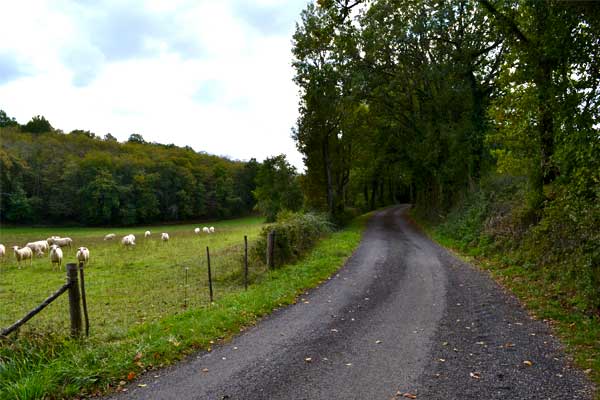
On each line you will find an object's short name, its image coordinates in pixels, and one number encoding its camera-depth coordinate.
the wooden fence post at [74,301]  6.75
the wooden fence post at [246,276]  11.57
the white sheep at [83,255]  20.28
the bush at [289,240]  14.81
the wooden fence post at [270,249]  13.50
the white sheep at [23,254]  20.70
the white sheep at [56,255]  18.95
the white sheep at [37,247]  23.47
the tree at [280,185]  40.53
